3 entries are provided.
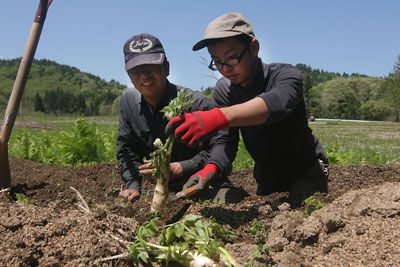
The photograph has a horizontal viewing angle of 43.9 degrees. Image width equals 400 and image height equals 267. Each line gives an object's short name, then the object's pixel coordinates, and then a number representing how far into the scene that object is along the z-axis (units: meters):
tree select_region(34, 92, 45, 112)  104.64
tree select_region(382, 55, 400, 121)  56.38
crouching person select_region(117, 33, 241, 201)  3.76
